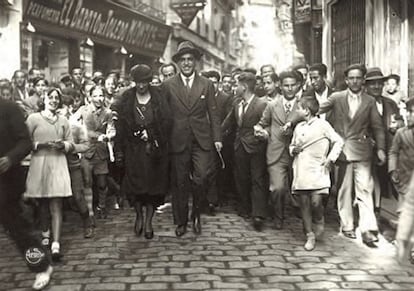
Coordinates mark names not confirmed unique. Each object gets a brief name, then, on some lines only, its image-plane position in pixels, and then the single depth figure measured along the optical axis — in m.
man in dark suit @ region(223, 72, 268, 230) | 7.69
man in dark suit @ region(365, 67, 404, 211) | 7.52
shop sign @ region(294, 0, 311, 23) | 18.08
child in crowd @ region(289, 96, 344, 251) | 6.52
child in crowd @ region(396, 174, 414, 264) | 3.21
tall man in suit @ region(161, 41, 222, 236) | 7.25
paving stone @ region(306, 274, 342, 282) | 5.34
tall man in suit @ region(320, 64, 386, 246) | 7.00
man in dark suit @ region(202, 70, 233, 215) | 8.73
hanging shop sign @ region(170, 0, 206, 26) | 23.55
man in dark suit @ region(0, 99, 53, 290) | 4.91
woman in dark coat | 7.05
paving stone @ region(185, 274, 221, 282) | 5.34
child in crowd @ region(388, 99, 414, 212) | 6.04
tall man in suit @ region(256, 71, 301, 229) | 7.29
